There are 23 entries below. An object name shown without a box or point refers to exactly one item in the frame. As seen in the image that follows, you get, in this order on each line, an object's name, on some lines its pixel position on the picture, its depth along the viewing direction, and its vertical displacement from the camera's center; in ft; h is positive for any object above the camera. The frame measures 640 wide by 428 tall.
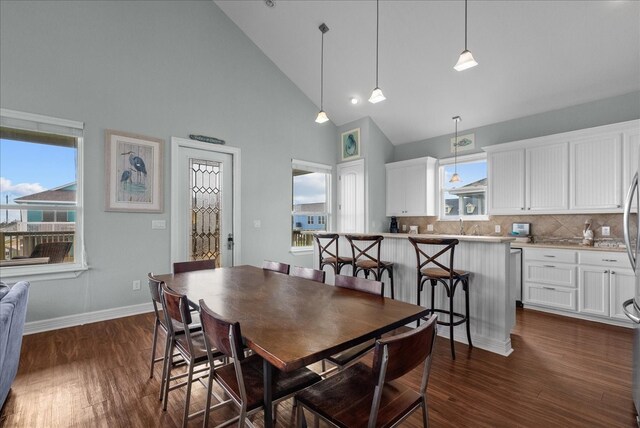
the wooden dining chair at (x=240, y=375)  3.98 -2.66
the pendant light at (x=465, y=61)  8.25 +4.21
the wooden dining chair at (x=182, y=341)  5.28 -2.73
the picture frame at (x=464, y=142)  17.19 +4.11
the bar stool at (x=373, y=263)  10.85 -1.89
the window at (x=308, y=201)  18.40 +0.77
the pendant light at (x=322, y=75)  11.95 +7.76
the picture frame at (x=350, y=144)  19.06 +4.44
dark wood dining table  3.85 -1.73
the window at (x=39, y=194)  10.62 +0.68
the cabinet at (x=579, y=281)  11.25 -2.74
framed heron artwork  12.17 +1.71
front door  13.88 +0.41
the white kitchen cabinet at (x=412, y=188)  18.13 +1.57
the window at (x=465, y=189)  16.93 +1.39
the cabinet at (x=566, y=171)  12.00 +1.86
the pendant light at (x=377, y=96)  10.06 +3.95
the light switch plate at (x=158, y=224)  13.23 -0.50
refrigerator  5.80 -1.82
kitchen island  9.01 -2.52
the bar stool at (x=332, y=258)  12.00 -1.84
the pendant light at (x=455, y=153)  17.81 +3.52
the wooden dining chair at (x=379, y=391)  3.50 -2.67
